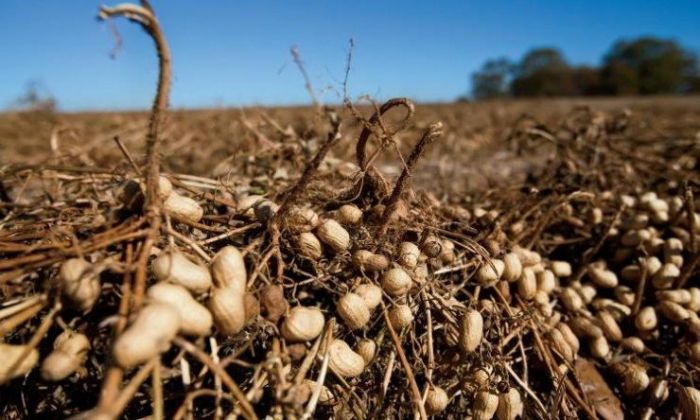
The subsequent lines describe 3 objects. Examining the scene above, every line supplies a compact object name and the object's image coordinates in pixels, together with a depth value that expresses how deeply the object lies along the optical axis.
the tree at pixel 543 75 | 48.06
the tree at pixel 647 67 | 42.03
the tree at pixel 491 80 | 53.82
